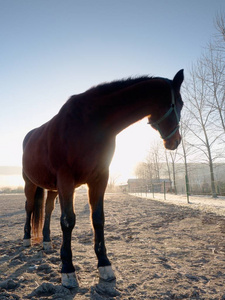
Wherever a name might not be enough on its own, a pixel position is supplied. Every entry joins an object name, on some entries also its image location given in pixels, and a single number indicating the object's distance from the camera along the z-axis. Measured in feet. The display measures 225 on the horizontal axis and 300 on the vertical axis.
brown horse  8.26
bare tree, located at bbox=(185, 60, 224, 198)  64.81
